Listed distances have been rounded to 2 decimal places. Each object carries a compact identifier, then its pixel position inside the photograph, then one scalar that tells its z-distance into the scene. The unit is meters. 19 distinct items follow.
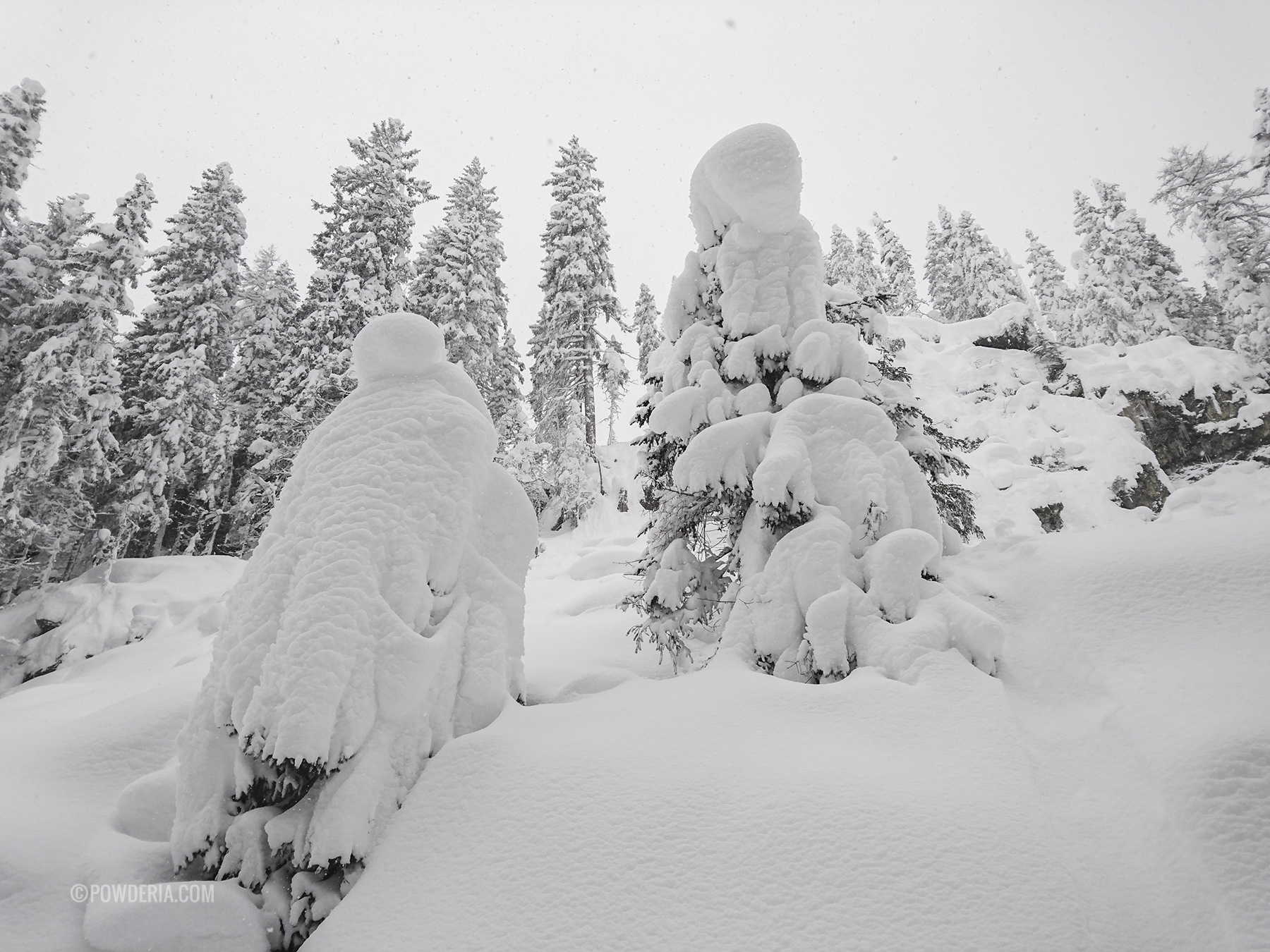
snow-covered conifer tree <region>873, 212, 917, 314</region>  36.69
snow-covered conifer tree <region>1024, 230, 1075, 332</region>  37.06
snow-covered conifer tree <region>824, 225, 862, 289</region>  36.66
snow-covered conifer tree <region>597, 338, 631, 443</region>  23.31
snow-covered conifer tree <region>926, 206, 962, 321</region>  38.44
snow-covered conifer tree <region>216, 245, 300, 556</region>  17.16
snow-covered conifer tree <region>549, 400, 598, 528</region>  22.48
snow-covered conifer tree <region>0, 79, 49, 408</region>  15.86
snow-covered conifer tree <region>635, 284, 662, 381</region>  34.75
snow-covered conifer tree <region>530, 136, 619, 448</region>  23.05
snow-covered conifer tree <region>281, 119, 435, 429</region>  15.84
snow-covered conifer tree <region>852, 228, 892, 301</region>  36.00
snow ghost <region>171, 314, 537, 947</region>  2.80
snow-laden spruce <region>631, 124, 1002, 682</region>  4.38
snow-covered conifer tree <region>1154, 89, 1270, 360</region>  21.00
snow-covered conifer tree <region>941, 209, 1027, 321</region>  34.12
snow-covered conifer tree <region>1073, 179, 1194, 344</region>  29.66
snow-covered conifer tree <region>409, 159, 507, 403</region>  20.02
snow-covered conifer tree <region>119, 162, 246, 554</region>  19.09
